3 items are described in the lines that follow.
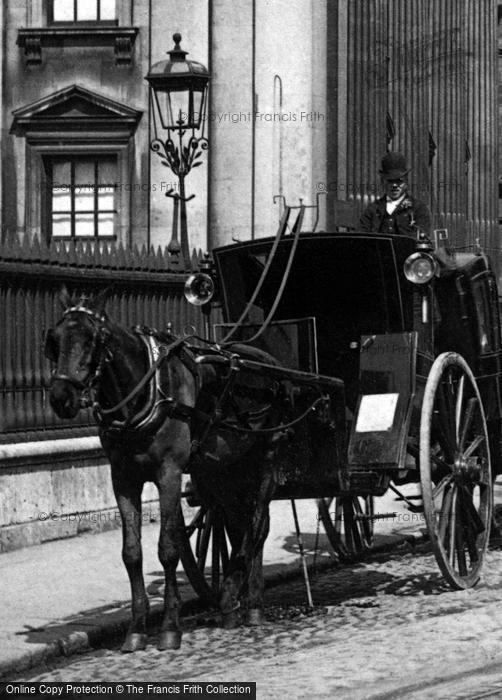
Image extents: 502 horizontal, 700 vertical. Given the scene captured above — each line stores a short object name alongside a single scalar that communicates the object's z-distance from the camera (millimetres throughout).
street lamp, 16047
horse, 8844
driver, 11961
